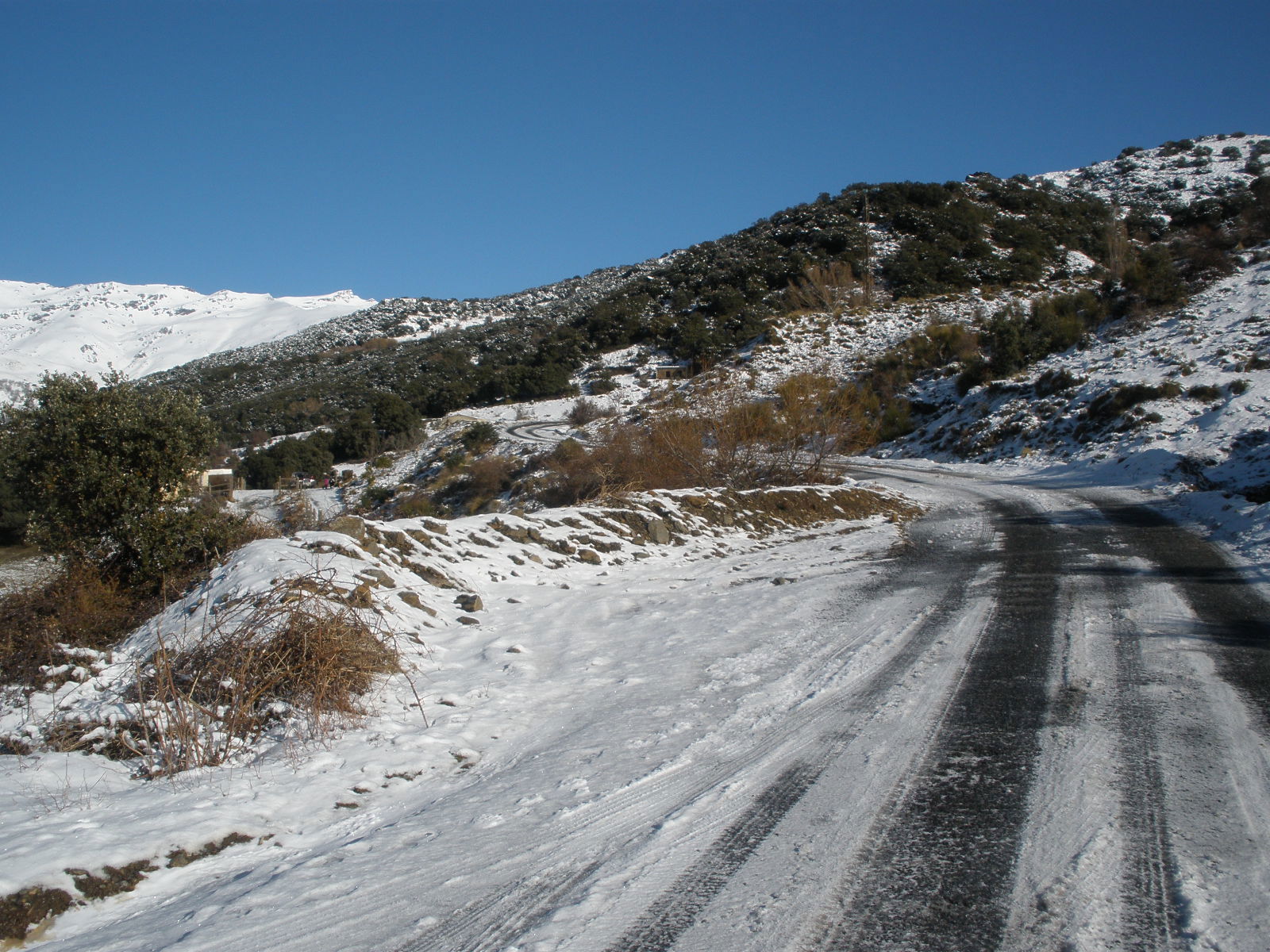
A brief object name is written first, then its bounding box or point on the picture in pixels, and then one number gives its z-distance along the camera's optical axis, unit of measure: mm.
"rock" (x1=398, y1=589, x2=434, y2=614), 7262
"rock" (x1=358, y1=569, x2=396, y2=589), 7243
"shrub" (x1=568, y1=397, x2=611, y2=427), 36219
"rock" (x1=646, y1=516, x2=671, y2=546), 10867
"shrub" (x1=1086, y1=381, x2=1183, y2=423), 21094
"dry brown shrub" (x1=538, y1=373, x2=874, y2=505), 14930
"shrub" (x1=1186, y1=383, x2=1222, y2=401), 19984
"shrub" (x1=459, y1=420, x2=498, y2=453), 30217
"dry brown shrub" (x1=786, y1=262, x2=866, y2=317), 50938
